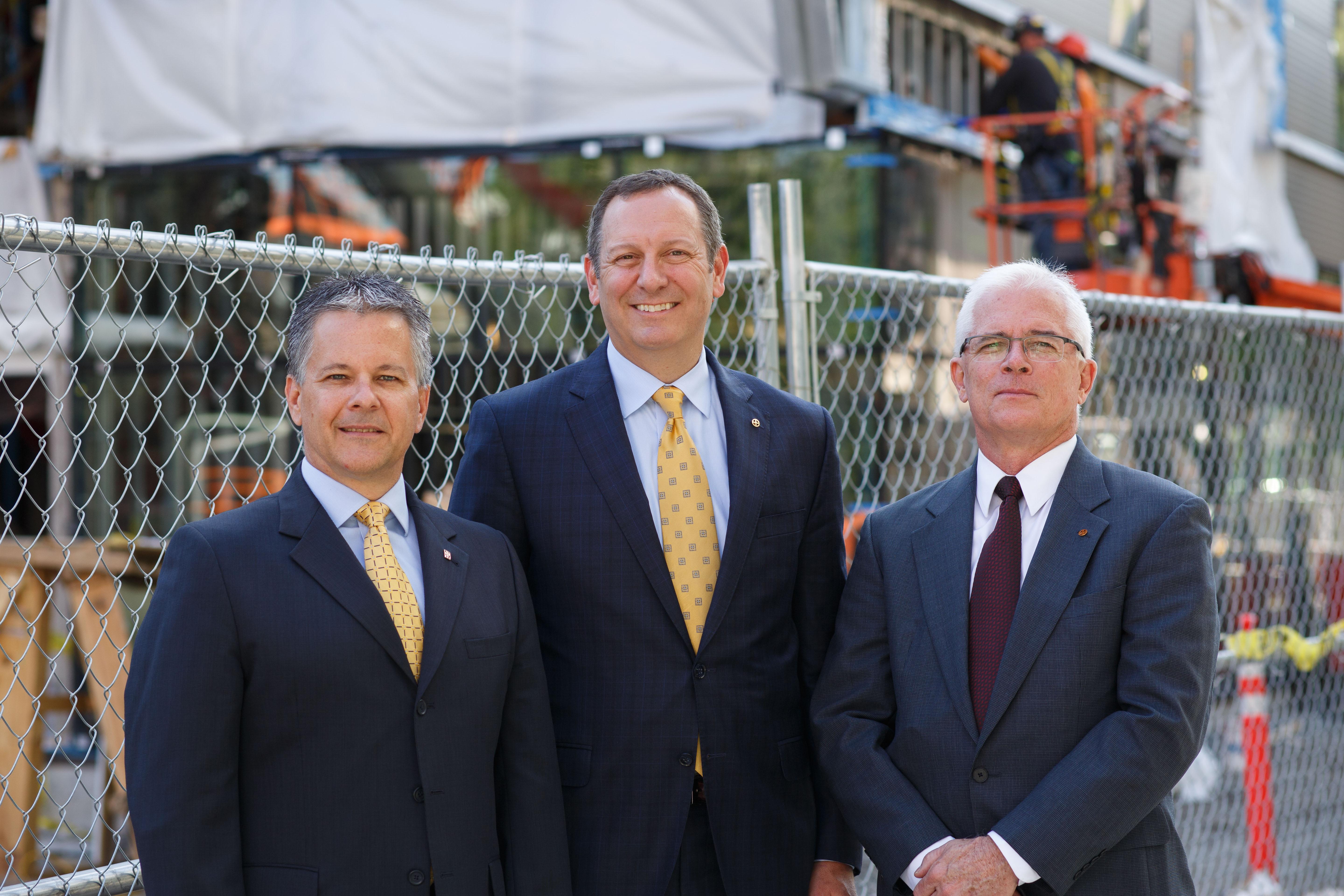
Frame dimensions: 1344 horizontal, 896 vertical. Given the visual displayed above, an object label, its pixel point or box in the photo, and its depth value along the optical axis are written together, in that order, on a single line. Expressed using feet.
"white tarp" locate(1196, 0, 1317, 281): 45.83
